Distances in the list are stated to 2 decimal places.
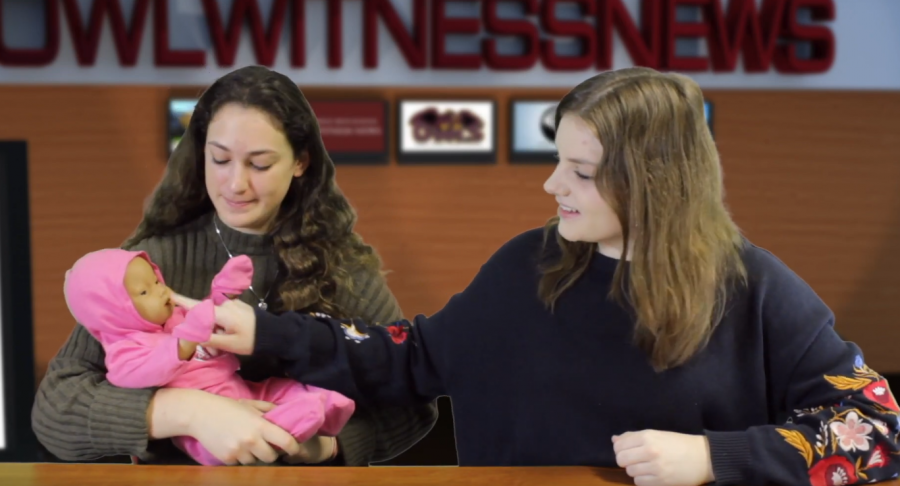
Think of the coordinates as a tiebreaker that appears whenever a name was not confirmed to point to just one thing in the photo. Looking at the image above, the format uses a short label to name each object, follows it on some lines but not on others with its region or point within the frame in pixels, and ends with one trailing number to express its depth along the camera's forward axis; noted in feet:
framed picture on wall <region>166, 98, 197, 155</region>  16.25
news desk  4.34
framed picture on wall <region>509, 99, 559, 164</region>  17.07
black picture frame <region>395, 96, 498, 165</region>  16.98
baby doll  5.05
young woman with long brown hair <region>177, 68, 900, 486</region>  4.51
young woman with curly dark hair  5.14
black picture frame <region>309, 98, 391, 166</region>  16.76
